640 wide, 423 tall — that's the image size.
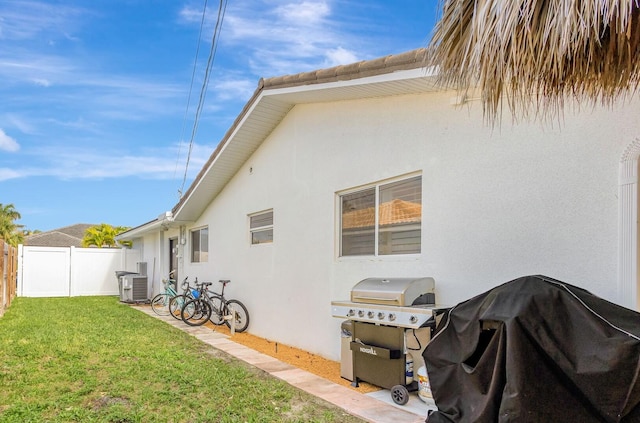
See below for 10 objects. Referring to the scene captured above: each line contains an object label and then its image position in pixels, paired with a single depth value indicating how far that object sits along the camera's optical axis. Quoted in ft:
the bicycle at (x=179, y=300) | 38.94
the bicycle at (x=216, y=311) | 34.53
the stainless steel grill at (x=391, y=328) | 16.40
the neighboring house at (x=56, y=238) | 127.95
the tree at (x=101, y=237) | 97.76
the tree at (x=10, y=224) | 113.55
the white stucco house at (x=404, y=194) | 13.55
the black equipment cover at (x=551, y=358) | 9.29
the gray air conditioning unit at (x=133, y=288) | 56.49
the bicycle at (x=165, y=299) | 44.50
